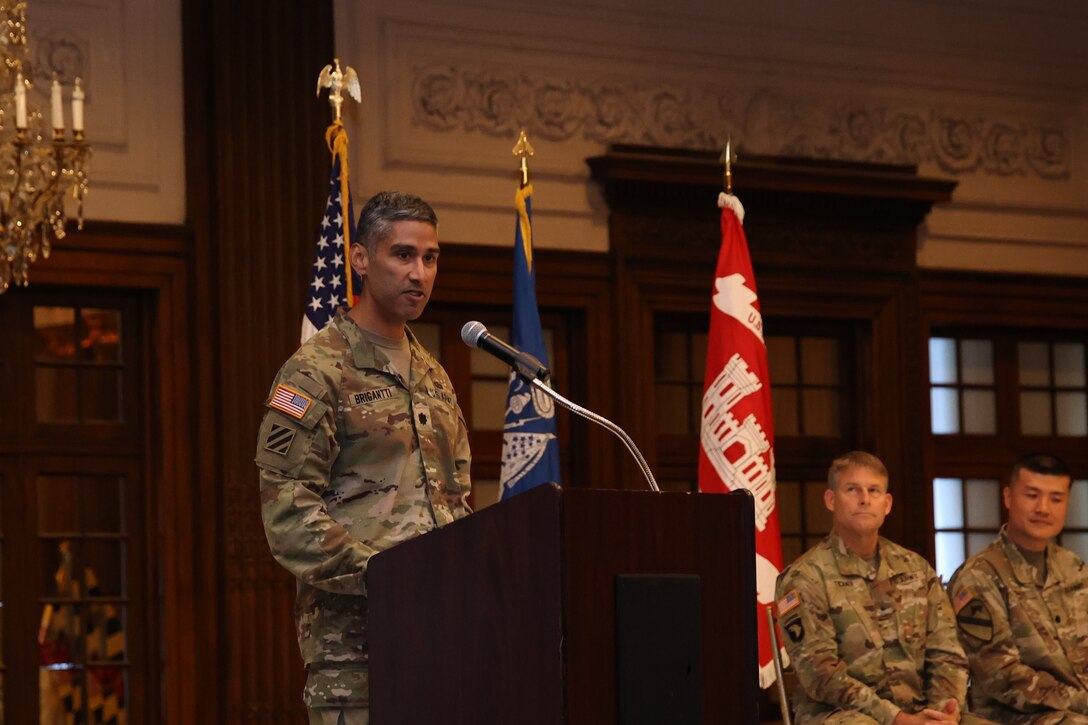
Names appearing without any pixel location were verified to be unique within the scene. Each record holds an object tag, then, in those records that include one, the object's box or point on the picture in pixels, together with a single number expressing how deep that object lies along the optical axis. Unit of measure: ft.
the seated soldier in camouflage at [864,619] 29.92
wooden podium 13.04
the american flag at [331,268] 34.62
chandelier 31.31
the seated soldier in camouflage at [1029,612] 32.29
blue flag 36.16
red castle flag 35.99
